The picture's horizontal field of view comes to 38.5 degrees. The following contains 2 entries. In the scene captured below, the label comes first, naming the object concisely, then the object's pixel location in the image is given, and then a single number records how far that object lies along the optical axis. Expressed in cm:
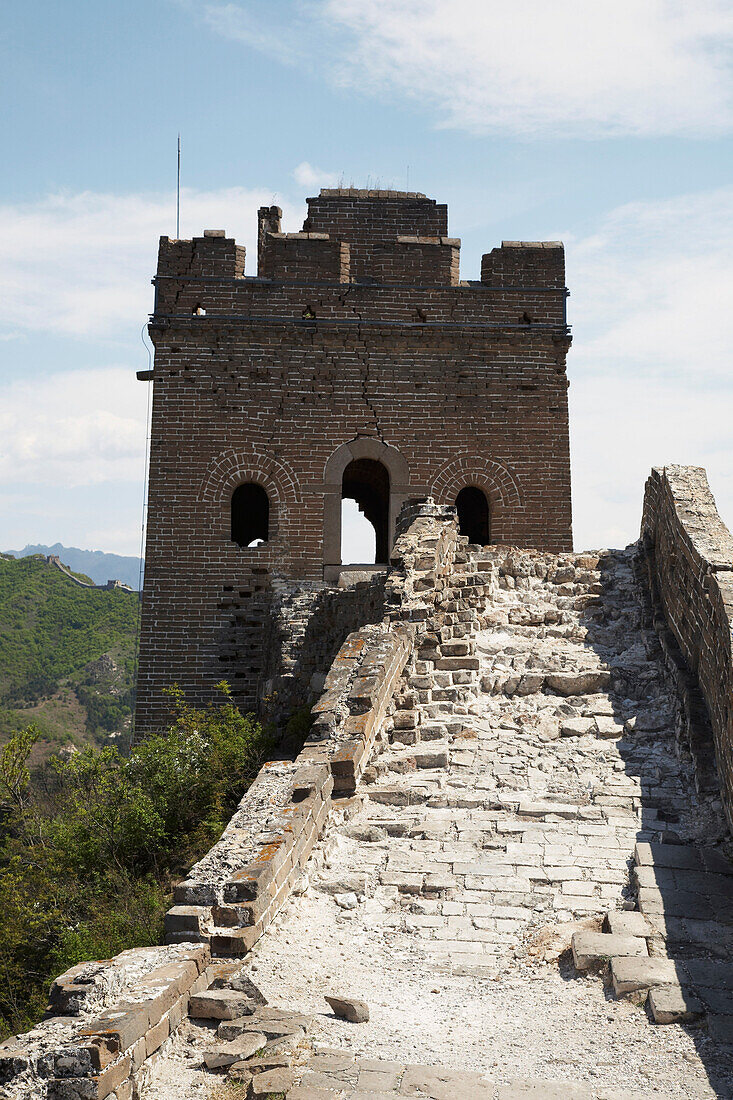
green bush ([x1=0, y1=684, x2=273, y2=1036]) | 856
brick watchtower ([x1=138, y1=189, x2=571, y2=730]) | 1497
